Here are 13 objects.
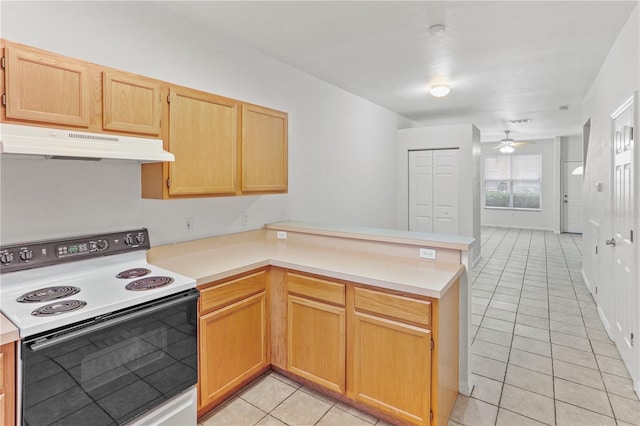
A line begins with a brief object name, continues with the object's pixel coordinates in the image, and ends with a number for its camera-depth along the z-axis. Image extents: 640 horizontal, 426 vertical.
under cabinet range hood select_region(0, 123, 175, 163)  1.47
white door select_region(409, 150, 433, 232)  5.77
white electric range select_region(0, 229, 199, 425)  1.37
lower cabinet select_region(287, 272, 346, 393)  2.20
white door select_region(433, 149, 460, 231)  5.53
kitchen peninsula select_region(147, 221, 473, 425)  1.92
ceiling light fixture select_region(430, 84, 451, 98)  4.15
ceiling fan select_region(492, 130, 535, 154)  8.07
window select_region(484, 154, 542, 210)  10.09
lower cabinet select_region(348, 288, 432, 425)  1.88
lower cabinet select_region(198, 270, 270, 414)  2.07
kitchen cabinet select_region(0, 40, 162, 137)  1.58
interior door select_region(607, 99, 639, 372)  2.46
